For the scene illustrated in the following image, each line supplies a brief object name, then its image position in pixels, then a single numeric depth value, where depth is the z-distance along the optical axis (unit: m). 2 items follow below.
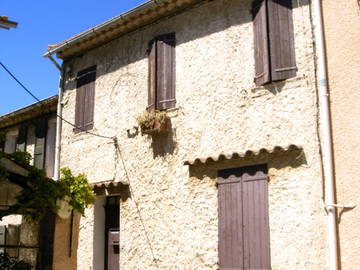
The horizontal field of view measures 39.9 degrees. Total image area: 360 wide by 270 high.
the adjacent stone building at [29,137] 12.79
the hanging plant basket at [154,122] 9.36
